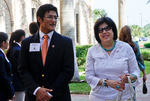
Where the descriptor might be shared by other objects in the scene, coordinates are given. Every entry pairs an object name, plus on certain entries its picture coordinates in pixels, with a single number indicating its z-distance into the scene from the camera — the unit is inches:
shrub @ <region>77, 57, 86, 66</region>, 721.8
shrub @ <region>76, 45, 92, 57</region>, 797.2
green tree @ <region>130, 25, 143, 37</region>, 4466.0
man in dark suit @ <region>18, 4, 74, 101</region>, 120.3
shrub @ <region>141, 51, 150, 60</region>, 921.5
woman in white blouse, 128.7
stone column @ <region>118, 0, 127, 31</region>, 634.8
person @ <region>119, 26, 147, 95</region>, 204.7
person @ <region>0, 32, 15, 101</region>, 159.8
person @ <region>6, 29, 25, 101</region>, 191.0
